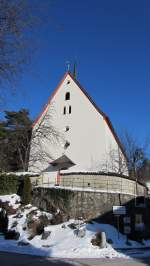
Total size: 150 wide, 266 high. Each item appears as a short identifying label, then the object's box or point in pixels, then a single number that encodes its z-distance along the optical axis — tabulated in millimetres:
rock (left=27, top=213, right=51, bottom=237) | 18578
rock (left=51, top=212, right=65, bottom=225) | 19766
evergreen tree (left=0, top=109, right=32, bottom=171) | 34303
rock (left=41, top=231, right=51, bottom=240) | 17778
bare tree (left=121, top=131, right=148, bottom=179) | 41906
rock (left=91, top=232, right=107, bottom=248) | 16770
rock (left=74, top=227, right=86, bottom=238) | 17734
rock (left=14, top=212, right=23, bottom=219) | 20220
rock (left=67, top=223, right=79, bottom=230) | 18984
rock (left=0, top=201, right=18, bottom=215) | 21000
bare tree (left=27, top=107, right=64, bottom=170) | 35594
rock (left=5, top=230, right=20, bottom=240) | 17844
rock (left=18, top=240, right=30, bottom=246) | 16578
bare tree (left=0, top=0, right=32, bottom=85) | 7111
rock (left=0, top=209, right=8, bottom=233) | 19083
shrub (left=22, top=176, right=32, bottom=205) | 22141
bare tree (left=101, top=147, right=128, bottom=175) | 33656
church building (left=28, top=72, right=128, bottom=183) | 33438
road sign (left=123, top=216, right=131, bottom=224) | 20512
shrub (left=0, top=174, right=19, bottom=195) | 23844
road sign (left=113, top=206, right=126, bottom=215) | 19656
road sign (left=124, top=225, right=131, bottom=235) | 20281
